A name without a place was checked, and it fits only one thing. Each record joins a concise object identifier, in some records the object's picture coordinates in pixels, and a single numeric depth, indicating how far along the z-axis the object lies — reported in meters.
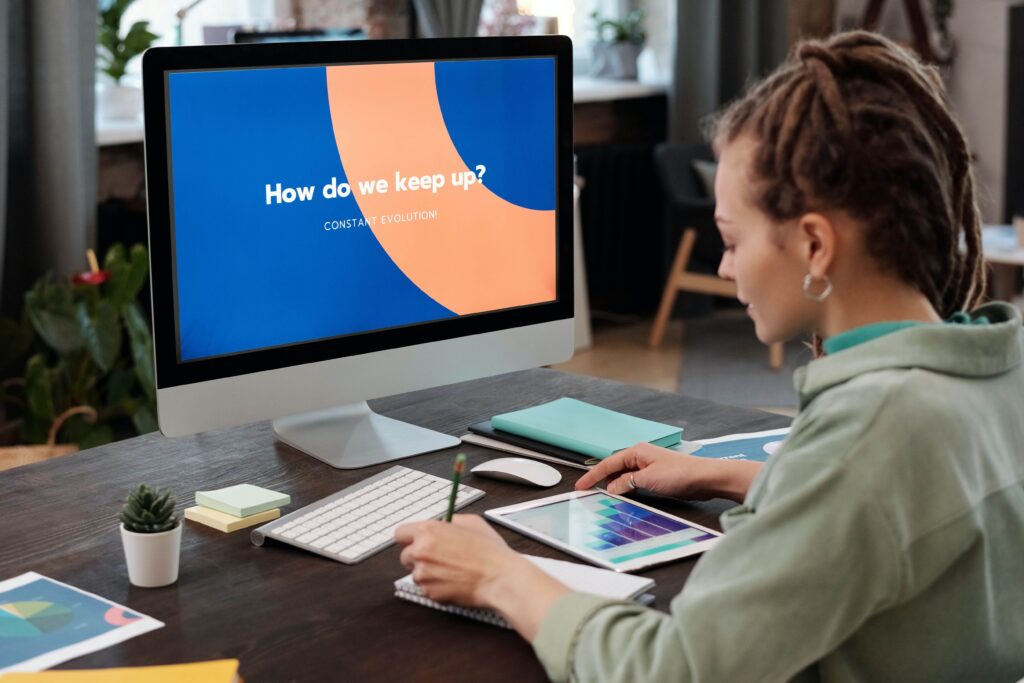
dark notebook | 2.64
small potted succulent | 2.29
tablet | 2.36
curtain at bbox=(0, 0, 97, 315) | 4.57
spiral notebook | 2.25
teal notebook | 2.66
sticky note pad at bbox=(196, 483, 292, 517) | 2.45
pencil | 2.23
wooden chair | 6.84
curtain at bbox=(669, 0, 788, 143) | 7.52
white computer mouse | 2.57
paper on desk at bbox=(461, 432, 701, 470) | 2.66
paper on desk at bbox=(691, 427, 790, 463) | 2.65
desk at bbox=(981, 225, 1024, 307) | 6.05
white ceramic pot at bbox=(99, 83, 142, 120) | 5.25
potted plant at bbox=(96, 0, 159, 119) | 5.06
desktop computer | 2.53
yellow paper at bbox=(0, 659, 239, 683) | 2.11
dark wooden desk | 2.18
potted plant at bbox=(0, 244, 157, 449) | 4.16
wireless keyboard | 2.39
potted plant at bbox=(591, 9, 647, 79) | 7.58
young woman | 2.05
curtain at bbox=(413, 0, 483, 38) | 6.35
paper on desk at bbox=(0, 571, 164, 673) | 2.17
